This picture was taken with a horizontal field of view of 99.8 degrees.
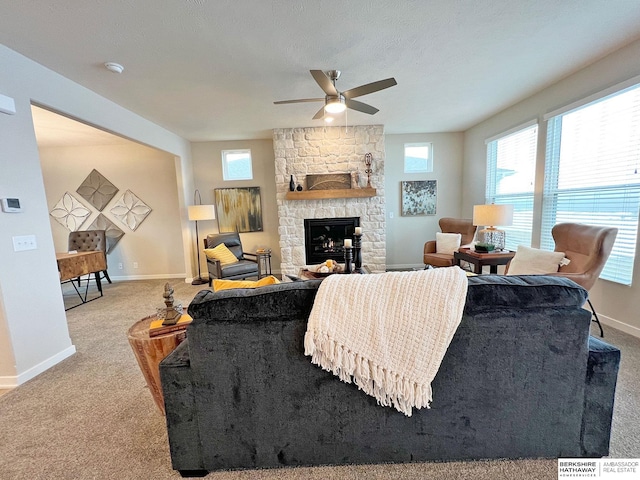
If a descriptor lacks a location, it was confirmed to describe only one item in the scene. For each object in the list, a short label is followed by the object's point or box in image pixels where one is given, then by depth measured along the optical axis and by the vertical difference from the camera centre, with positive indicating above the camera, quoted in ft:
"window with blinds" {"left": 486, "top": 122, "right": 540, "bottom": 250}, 11.57 +1.25
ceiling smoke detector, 7.48 +4.18
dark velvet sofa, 3.72 -2.62
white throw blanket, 3.52 -1.64
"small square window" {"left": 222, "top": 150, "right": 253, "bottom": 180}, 16.80 +2.90
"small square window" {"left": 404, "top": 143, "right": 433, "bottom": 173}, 16.81 +2.94
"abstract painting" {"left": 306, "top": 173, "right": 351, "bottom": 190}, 15.10 +1.52
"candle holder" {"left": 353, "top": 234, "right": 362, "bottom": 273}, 10.31 -1.87
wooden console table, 11.56 -2.20
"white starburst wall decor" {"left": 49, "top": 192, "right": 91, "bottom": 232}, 16.22 +0.32
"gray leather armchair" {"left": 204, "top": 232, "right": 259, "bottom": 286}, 13.16 -2.66
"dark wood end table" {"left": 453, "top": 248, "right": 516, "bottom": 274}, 10.23 -2.13
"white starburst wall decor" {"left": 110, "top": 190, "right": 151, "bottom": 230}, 16.37 +0.34
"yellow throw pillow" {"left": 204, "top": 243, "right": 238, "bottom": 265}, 13.76 -2.15
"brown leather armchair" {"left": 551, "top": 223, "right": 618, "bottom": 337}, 7.23 -1.43
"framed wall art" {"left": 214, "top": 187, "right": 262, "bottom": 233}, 16.72 +0.14
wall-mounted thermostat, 6.43 +0.35
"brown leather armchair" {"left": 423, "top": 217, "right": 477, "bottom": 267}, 12.92 -1.74
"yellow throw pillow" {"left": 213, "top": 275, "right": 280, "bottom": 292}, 4.94 -1.36
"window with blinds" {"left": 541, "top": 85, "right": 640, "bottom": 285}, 7.84 +0.99
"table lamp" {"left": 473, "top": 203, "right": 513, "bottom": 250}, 10.48 -0.65
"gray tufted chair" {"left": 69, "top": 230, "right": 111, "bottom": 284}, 14.97 -1.27
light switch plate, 6.71 -0.61
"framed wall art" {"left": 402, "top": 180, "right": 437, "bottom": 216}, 16.72 +0.50
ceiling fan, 7.47 +3.47
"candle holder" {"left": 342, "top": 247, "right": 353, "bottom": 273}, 9.67 -1.85
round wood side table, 4.62 -2.28
